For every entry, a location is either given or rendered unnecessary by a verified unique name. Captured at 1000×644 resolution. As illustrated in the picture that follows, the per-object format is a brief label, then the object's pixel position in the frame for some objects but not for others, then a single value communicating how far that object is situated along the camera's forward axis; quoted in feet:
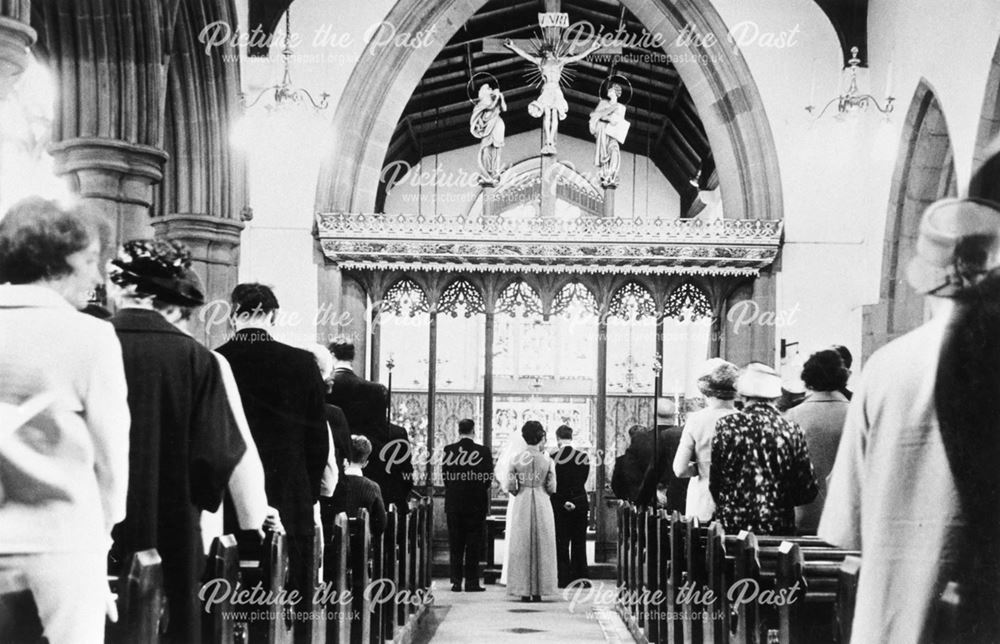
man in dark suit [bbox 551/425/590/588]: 29.45
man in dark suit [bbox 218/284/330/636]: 12.85
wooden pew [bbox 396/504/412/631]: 19.79
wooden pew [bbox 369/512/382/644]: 16.57
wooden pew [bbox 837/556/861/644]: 7.73
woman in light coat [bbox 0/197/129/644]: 6.77
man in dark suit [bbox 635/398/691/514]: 21.65
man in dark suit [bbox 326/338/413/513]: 19.26
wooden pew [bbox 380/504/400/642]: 17.87
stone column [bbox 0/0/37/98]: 15.46
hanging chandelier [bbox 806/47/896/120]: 31.01
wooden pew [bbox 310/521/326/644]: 12.14
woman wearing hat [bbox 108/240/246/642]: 9.19
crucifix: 36.94
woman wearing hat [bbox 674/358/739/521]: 17.06
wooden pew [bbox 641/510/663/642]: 19.27
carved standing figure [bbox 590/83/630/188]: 37.42
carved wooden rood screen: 34.42
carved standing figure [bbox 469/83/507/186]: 37.32
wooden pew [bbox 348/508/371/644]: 14.47
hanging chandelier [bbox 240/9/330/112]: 29.58
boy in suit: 18.21
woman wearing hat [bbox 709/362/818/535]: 13.80
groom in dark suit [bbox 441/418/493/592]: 27.96
